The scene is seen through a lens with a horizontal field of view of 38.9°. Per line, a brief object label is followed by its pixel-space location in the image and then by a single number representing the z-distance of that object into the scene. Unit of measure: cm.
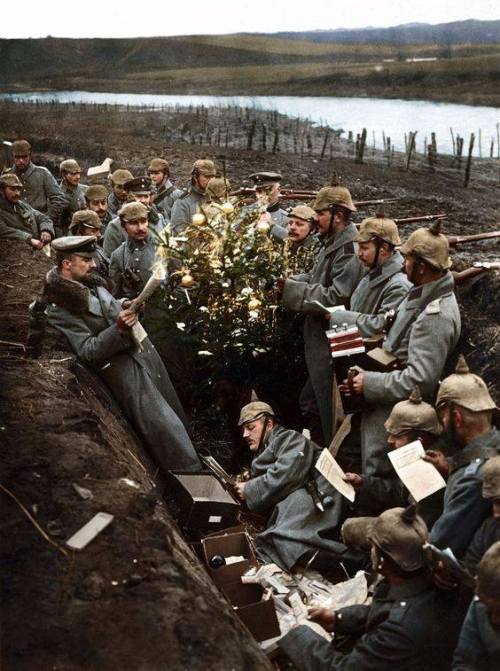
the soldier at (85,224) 702
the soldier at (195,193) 893
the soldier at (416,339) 474
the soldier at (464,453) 350
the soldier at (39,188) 1059
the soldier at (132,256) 742
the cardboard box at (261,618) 394
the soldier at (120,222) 848
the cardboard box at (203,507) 514
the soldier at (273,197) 848
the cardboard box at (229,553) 441
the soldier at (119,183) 965
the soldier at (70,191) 1073
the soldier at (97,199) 872
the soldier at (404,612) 333
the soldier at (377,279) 548
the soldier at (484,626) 272
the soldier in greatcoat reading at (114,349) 545
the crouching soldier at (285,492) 500
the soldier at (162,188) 1021
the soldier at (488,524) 315
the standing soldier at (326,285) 608
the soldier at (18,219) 900
